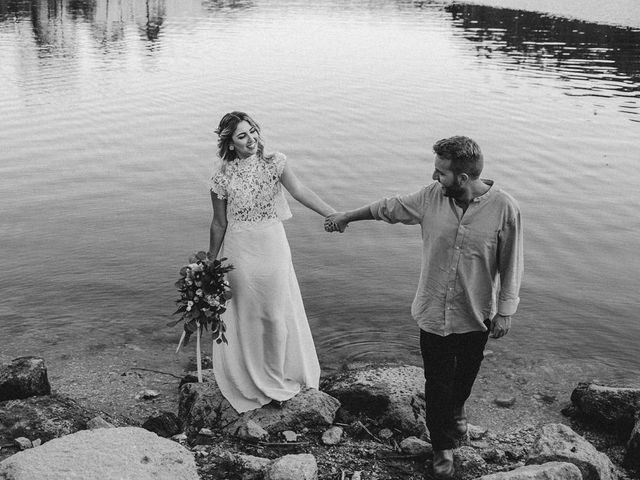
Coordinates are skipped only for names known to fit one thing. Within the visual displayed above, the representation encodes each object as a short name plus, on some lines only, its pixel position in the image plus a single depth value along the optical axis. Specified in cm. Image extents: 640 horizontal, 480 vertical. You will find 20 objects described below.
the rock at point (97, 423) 643
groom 531
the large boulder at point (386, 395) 682
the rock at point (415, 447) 622
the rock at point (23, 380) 721
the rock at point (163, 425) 659
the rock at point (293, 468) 530
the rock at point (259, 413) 673
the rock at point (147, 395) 775
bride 672
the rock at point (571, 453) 560
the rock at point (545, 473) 516
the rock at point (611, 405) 694
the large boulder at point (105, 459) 464
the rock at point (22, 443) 608
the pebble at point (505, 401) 787
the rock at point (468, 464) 598
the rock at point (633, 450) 621
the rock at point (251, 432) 646
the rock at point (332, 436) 644
